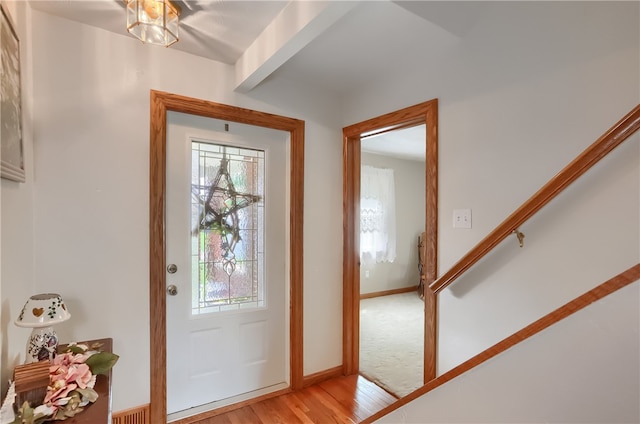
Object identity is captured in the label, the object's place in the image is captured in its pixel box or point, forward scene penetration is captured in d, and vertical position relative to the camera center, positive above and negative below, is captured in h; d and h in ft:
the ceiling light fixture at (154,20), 4.42 +2.86
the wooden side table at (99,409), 2.91 -2.03
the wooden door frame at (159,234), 6.08 -0.52
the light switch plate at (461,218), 5.79 -0.18
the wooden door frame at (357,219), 6.33 -0.29
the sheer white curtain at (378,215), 16.26 -0.34
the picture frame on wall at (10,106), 3.51 +1.28
